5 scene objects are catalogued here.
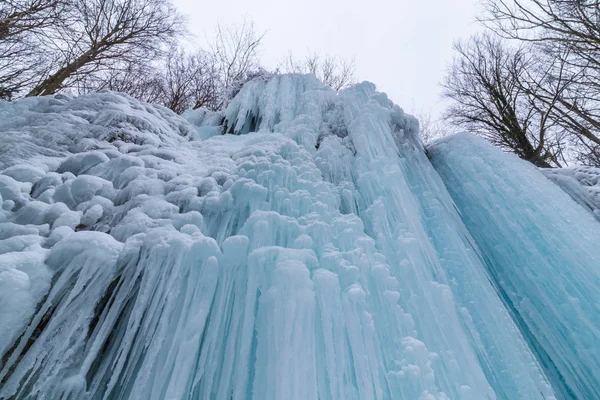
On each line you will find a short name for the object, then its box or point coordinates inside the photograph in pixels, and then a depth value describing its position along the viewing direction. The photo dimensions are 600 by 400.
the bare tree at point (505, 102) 6.20
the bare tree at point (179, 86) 7.98
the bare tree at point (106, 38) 5.53
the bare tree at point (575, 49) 4.73
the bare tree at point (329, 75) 10.98
